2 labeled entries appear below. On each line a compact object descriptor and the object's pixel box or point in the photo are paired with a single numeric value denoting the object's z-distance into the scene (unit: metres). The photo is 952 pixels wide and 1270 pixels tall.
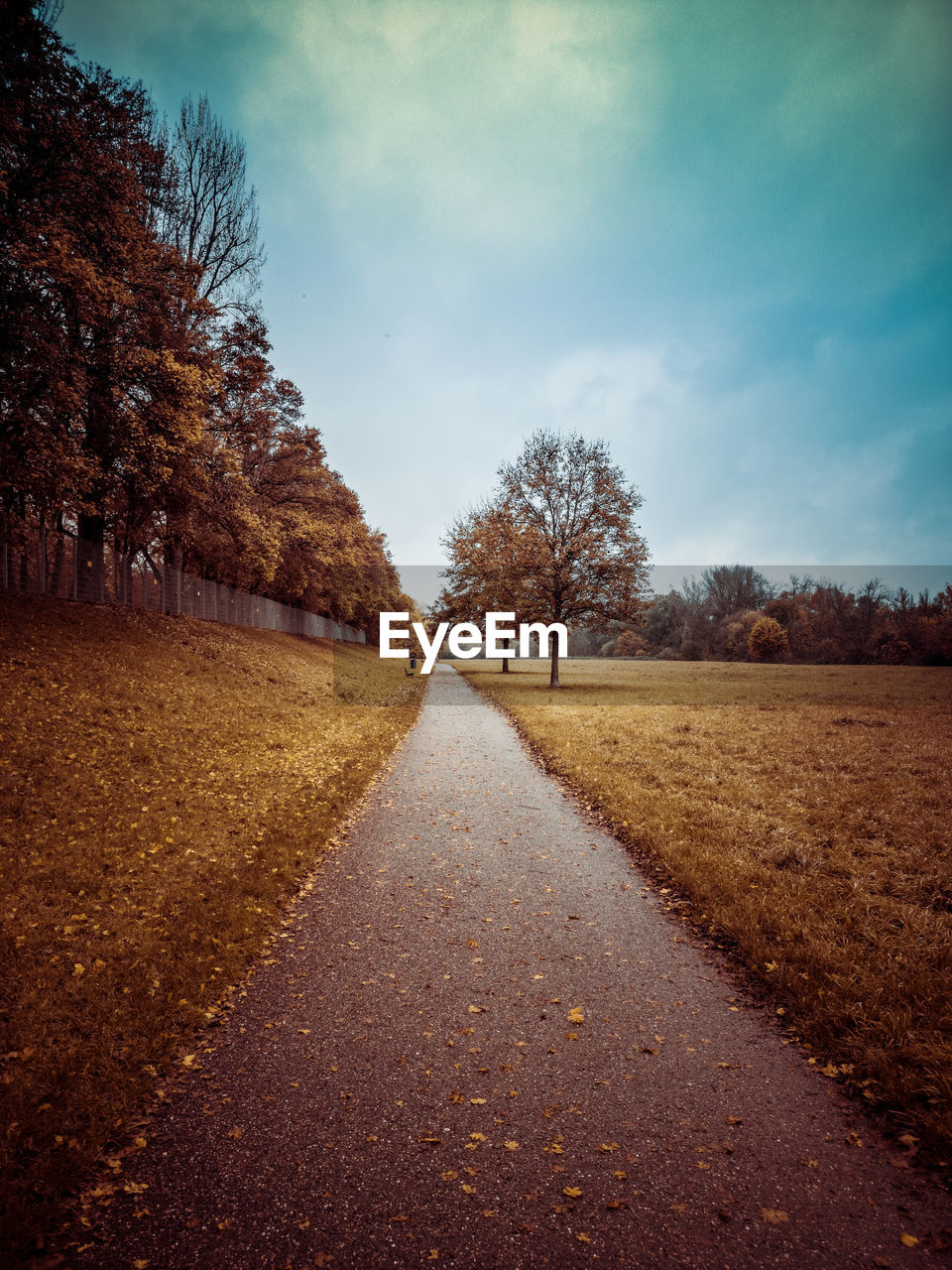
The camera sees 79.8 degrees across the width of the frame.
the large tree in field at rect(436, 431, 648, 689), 27.52
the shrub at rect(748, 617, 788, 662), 69.75
